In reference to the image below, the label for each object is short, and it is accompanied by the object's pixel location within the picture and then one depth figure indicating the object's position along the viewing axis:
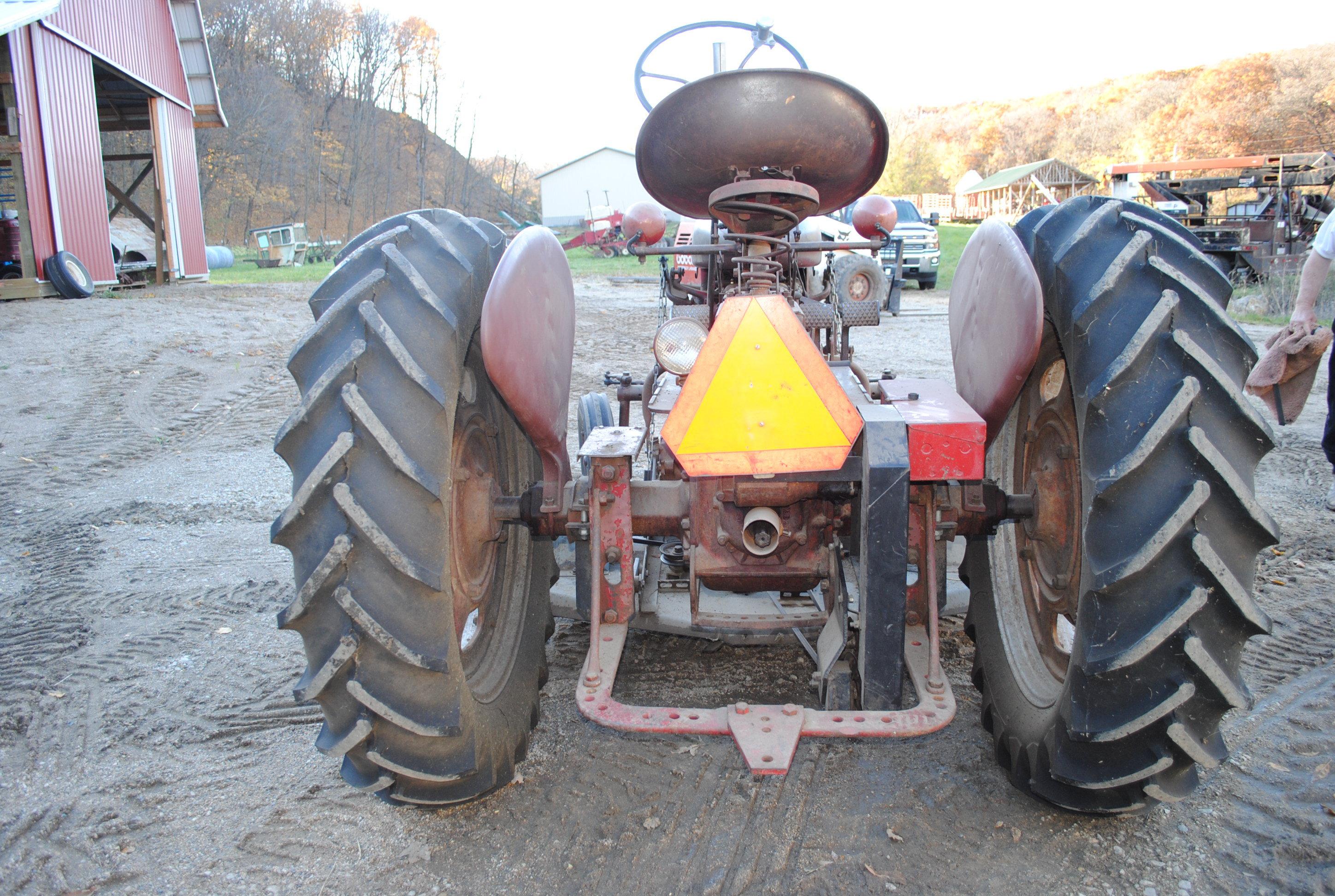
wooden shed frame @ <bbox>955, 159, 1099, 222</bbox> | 51.50
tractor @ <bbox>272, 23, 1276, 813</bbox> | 1.69
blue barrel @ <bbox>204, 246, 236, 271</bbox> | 23.97
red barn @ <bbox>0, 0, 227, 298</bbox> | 11.54
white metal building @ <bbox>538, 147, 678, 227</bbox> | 53.84
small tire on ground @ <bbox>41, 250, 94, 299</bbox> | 11.38
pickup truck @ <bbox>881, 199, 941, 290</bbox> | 17.50
